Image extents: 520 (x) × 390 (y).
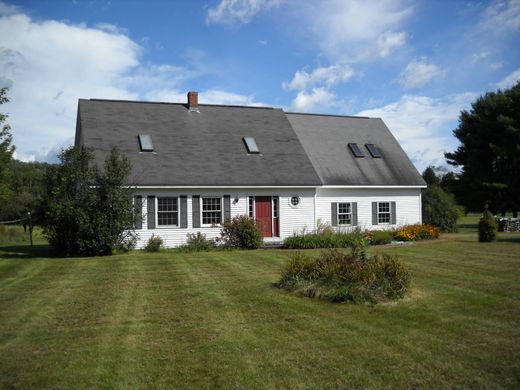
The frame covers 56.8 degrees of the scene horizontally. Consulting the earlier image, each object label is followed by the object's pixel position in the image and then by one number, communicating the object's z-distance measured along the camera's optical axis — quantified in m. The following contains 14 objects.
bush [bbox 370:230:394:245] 20.55
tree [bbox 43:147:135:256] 16.55
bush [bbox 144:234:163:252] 18.47
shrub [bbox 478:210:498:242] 19.88
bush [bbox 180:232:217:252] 18.72
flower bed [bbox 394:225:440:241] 21.34
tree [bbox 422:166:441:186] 52.23
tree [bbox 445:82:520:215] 37.47
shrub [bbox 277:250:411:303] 8.75
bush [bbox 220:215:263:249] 19.16
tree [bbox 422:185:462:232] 26.34
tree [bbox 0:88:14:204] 16.05
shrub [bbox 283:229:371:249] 19.19
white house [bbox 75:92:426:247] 19.78
